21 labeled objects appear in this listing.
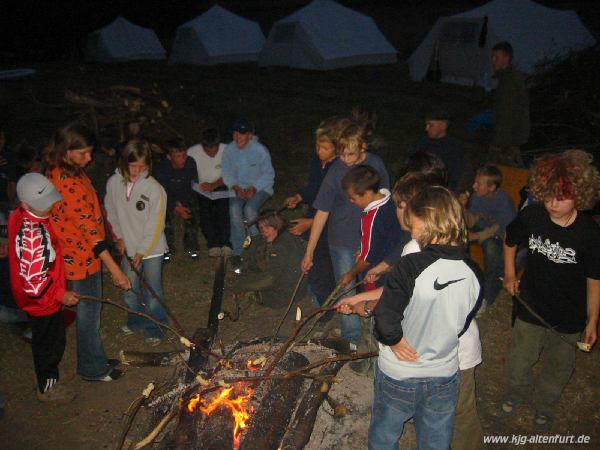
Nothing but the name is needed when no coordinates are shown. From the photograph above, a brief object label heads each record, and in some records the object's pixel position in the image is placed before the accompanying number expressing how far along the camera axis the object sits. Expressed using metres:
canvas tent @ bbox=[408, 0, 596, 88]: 16.61
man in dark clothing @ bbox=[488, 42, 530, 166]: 7.09
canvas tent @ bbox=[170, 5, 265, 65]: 23.36
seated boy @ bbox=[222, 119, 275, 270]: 6.59
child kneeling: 5.39
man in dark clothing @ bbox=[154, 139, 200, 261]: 6.50
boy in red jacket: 3.67
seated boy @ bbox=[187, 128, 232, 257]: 6.83
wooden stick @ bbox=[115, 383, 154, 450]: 3.05
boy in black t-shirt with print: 3.36
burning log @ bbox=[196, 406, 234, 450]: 3.09
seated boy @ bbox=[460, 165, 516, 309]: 5.46
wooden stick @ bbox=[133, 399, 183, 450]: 3.01
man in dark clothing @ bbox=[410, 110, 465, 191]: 5.80
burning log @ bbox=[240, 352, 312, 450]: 3.12
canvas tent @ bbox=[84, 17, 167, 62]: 25.08
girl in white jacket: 4.61
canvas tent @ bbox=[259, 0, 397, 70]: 21.20
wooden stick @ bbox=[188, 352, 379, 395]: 3.40
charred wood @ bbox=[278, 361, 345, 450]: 3.25
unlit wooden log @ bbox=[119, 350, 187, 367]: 3.98
